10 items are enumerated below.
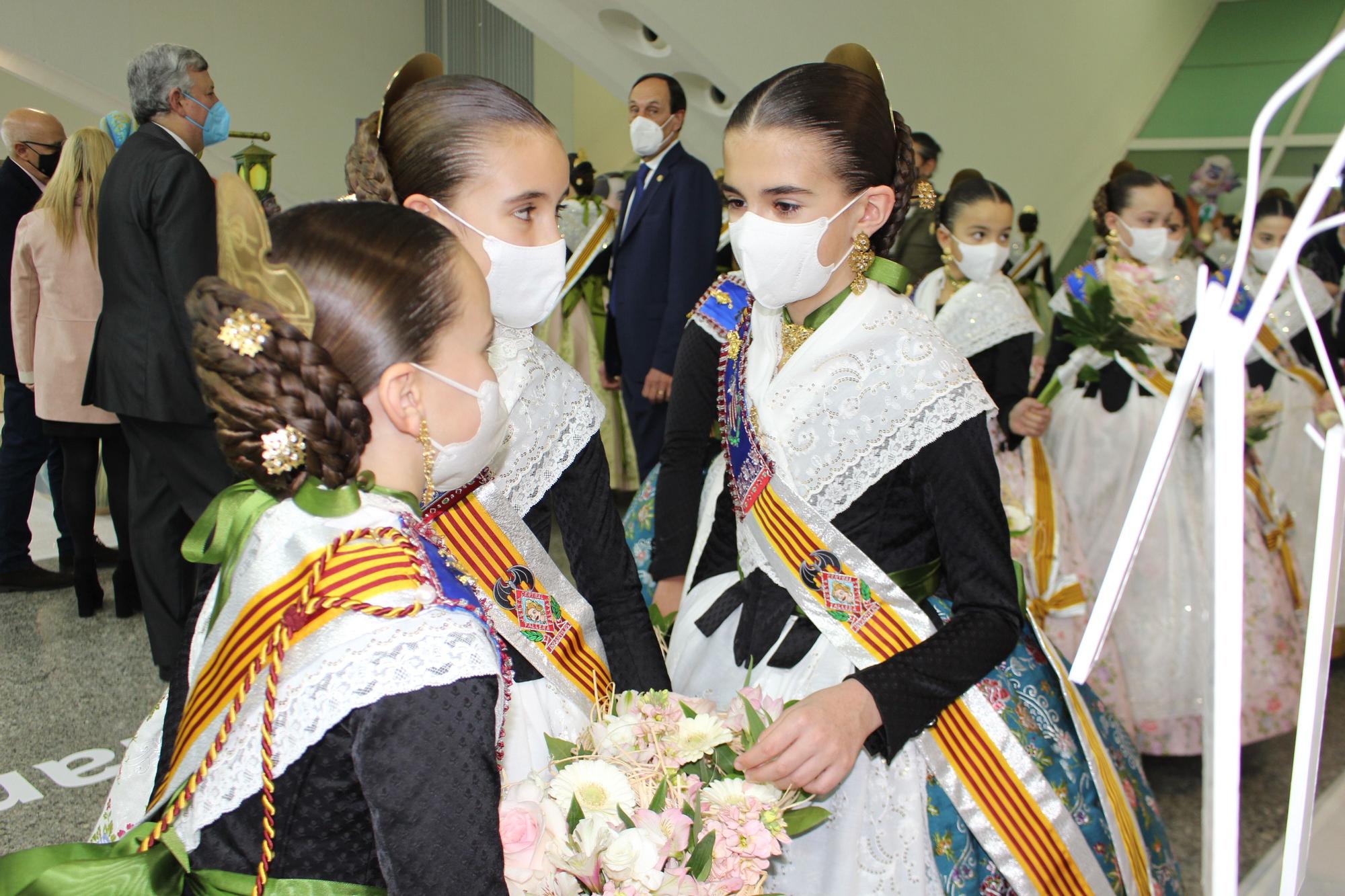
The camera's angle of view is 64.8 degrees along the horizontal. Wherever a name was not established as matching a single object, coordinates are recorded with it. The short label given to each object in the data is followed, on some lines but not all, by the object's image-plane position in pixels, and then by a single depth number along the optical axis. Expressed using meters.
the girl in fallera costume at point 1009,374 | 2.63
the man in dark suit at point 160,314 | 2.58
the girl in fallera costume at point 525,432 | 1.18
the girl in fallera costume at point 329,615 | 0.76
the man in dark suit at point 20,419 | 3.66
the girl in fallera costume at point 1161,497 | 2.63
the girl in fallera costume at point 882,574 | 1.21
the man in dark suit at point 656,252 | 3.93
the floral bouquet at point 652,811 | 0.90
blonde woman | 3.30
